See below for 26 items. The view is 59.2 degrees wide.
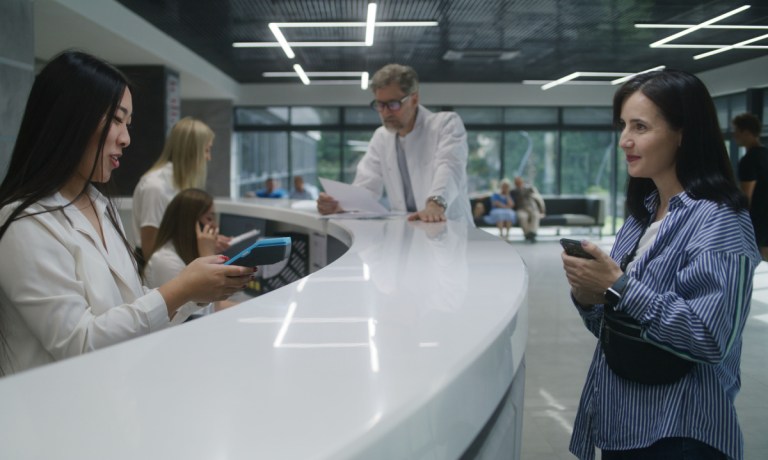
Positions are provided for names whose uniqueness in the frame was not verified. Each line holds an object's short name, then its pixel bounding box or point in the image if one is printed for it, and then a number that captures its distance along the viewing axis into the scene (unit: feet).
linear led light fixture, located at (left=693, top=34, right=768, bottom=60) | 32.94
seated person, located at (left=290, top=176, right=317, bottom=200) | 46.03
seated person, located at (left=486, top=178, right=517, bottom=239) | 45.73
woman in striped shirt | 4.10
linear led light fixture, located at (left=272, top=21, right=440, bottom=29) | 28.32
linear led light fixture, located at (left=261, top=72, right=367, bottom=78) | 43.19
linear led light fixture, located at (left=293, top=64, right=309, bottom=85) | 40.83
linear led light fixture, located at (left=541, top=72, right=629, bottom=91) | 43.29
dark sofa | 47.39
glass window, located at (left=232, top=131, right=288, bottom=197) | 51.44
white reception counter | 1.88
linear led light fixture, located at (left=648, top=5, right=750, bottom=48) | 26.78
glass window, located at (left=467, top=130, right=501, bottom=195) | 52.24
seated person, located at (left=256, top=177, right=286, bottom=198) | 42.44
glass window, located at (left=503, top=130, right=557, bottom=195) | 52.37
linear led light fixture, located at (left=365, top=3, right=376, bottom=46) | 25.61
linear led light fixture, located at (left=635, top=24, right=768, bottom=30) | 28.56
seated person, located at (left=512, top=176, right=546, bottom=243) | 45.74
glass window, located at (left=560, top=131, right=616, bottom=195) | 52.44
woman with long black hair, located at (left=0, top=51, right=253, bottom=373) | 4.13
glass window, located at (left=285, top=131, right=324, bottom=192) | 51.88
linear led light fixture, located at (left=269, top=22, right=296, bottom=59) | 28.78
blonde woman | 12.60
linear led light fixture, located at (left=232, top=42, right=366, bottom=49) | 33.19
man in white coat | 11.45
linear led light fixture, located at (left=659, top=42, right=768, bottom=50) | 34.04
